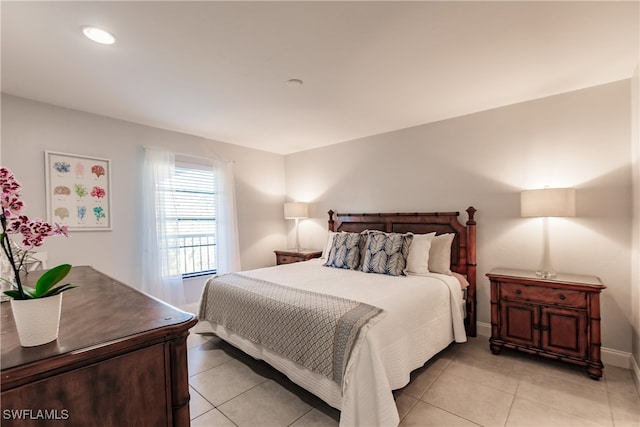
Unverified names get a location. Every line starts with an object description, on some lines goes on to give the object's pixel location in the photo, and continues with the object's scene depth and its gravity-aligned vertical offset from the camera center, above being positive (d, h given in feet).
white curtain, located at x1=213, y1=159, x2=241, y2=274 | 13.89 -0.54
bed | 5.61 -2.58
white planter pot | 2.60 -0.96
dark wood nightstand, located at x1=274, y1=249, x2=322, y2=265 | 14.24 -2.34
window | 12.31 -0.47
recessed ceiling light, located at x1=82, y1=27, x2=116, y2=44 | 5.83 +3.73
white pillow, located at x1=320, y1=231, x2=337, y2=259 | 12.26 -1.54
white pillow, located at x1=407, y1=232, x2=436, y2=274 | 9.82 -1.69
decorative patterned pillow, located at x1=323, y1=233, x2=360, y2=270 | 10.88 -1.71
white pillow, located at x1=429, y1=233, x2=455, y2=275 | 9.96 -1.70
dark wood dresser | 2.33 -1.44
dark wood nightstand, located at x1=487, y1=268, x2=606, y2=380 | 7.46 -3.15
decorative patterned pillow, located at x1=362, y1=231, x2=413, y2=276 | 9.68 -1.62
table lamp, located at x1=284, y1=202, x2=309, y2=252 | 15.29 -0.04
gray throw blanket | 5.90 -2.65
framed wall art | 9.46 +0.81
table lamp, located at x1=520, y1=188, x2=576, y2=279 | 8.03 -0.05
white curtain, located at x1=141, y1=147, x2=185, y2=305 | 11.42 -0.63
